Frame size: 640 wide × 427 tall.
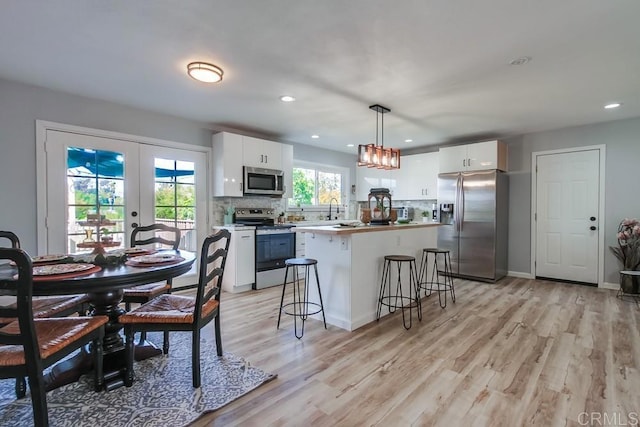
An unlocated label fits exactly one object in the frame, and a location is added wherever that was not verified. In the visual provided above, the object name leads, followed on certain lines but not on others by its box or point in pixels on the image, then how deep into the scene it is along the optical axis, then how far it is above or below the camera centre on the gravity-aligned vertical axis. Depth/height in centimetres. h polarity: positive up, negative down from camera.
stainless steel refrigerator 500 -21
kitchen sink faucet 680 +9
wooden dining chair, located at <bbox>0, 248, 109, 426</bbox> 143 -67
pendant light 361 +62
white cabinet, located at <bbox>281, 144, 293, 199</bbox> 534 +71
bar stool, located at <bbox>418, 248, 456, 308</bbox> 393 -94
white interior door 472 -10
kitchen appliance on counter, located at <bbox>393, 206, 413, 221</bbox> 647 -8
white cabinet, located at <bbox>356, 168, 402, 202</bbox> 667 +61
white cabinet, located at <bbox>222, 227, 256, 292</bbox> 437 -74
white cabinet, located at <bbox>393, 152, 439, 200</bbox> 599 +61
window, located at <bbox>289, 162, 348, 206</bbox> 612 +51
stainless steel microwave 480 +43
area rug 175 -114
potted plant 418 -56
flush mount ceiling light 269 +118
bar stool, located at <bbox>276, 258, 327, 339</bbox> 296 -104
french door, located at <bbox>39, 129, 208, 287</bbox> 340 +24
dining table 171 -44
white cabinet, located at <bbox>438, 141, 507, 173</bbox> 506 +86
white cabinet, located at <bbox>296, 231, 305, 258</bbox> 515 -59
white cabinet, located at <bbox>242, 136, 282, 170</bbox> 481 +87
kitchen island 308 -58
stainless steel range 462 -55
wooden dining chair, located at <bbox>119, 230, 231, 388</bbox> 201 -70
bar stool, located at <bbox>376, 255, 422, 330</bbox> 328 -92
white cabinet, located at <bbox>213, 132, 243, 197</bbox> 455 +64
